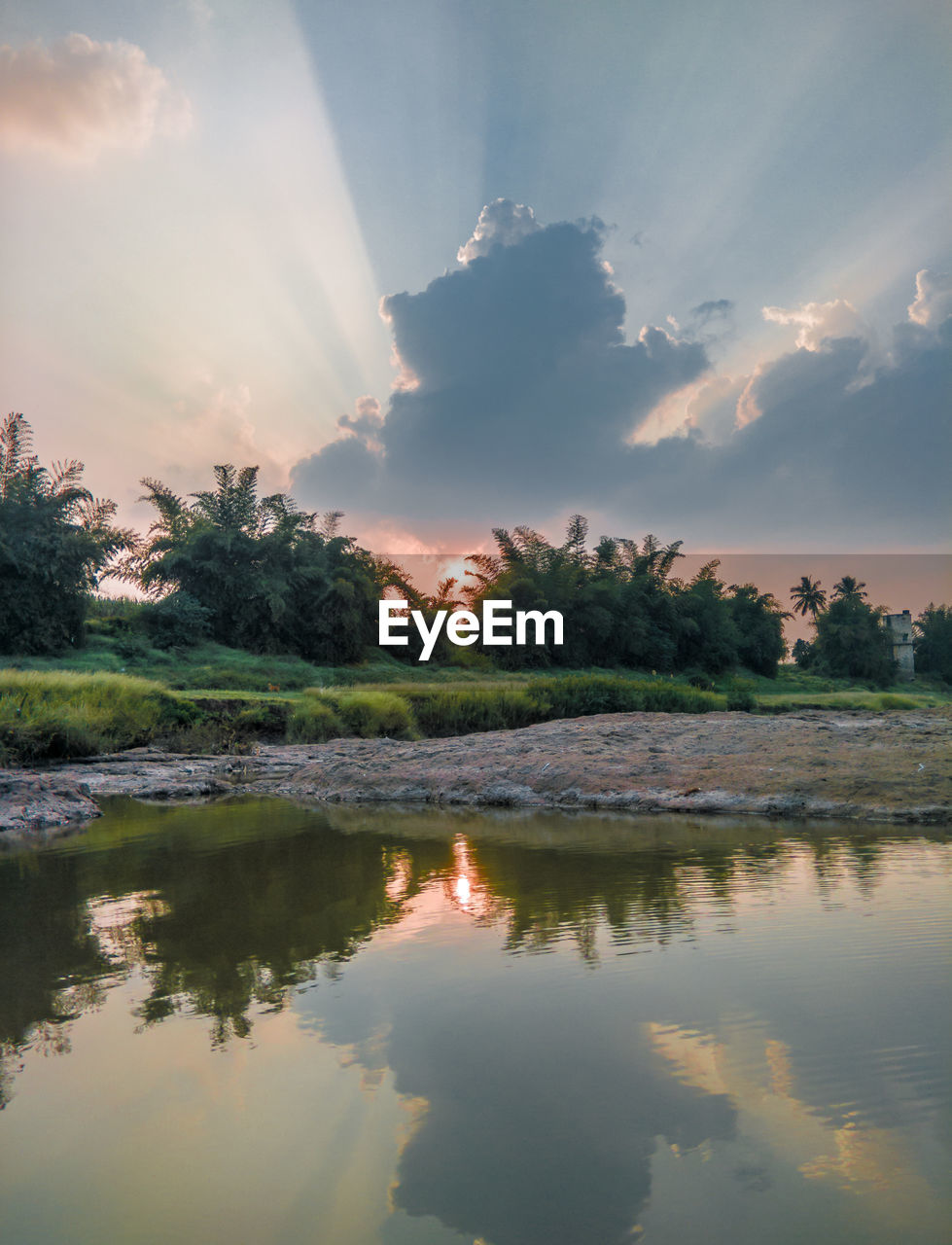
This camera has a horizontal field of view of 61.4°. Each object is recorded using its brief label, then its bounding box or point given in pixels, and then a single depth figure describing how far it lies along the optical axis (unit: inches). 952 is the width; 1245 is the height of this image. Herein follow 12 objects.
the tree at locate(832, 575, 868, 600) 2773.1
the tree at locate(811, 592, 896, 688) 2094.0
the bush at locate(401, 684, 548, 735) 520.4
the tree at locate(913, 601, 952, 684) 2650.1
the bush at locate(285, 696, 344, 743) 478.0
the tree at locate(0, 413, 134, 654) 1006.4
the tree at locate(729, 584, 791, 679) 2053.4
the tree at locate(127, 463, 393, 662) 1310.3
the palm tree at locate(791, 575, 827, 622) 3223.4
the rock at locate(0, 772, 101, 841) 227.6
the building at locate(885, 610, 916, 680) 2322.8
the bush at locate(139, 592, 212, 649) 1148.5
